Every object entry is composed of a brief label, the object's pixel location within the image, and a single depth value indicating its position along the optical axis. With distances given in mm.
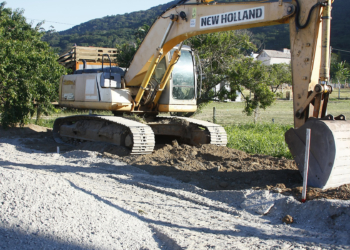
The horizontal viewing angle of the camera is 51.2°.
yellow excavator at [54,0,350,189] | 5750
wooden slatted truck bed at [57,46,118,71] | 20797
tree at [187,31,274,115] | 15250
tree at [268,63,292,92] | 16941
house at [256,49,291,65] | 85250
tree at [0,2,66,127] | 13102
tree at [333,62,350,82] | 55656
